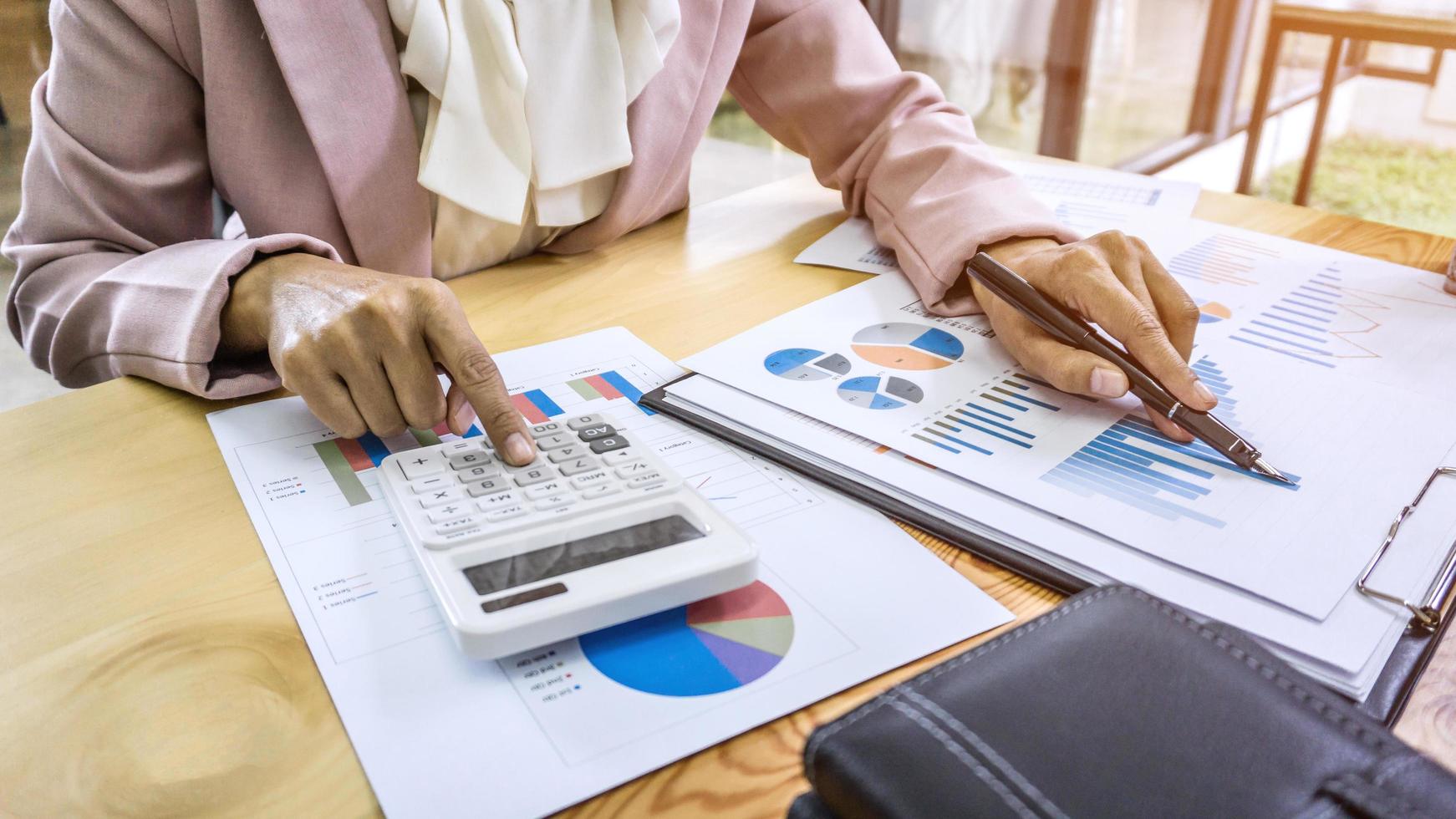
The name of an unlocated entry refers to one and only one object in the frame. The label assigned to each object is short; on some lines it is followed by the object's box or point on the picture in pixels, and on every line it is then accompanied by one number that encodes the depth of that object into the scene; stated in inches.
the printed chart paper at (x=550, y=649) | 12.4
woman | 20.1
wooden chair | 78.3
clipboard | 13.5
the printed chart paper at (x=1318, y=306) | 23.1
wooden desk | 12.3
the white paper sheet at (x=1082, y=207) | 30.5
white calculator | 13.8
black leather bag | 9.9
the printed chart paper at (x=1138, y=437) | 15.9
